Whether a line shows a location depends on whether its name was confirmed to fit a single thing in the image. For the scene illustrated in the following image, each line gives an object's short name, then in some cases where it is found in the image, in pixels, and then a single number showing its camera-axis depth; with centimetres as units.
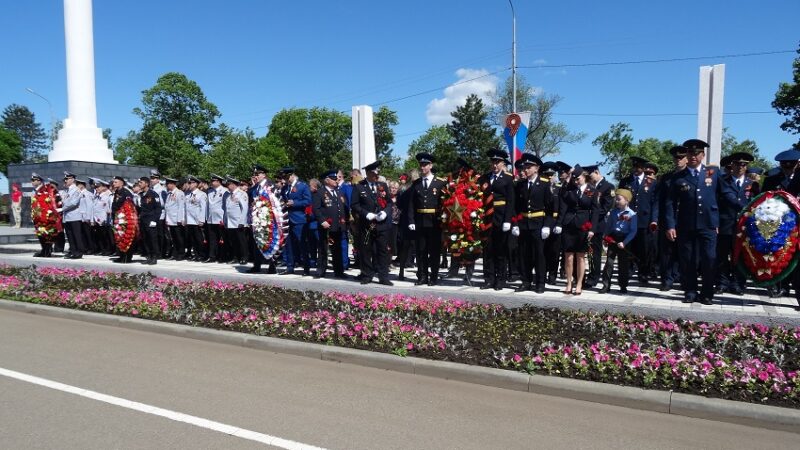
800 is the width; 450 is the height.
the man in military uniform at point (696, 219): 770
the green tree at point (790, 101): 3666
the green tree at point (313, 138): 6334
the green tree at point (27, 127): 12862
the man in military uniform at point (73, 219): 1454
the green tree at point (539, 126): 6306
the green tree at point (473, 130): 6819
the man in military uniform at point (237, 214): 1302
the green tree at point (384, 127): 6706
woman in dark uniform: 847
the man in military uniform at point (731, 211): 802
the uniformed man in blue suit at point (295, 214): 1134
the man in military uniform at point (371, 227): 999
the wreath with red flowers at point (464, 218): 919
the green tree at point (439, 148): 6712
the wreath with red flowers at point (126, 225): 1304
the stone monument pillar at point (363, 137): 1389
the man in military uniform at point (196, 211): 1395
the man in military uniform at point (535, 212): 886
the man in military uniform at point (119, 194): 1319
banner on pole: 1164
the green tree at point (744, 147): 7031
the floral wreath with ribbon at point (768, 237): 711
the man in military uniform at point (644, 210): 942
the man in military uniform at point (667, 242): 826
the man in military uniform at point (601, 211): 920
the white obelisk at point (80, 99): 2308
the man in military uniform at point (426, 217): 957
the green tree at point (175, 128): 5556
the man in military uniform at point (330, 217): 1086
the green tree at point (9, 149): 7494
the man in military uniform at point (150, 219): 1332
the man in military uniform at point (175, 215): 1428
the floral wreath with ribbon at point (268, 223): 1125
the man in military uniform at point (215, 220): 1358
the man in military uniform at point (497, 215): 905
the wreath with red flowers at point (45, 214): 1433
